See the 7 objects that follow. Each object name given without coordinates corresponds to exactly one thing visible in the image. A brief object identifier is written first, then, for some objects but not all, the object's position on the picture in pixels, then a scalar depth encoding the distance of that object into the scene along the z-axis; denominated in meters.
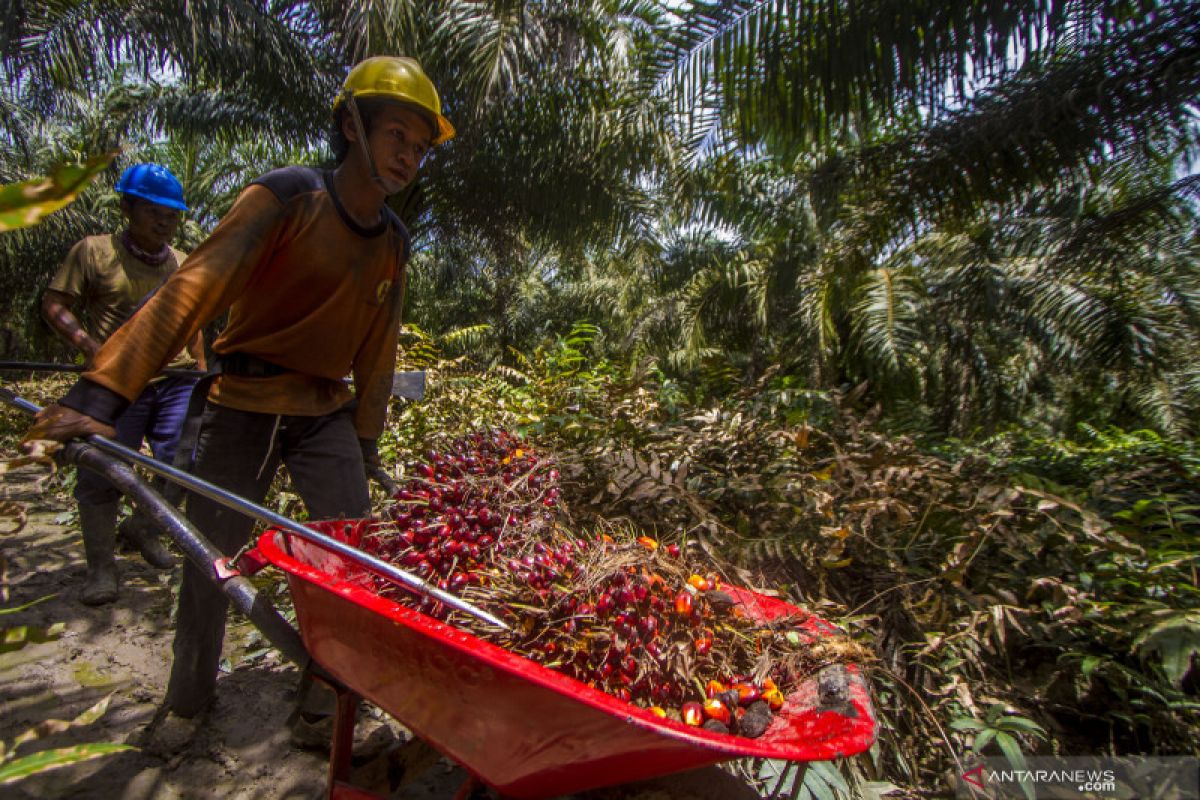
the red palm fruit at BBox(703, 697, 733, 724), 1.35
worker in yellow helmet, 2.07
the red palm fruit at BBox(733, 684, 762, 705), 1.41
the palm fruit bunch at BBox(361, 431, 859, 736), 1.40
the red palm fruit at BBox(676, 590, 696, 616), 1.48
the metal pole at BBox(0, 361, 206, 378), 2.38
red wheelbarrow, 1.17
